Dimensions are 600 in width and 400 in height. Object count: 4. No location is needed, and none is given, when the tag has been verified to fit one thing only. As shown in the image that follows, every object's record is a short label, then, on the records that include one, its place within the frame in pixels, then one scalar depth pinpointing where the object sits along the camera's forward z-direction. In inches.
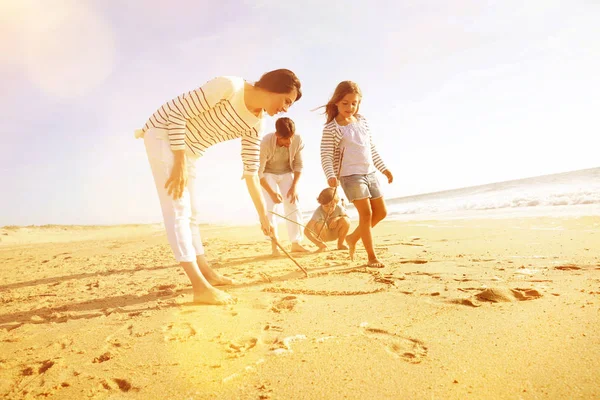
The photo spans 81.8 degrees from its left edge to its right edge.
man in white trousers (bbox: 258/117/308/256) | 189.8
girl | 143.9
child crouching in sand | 200.1
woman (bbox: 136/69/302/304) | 93.5
